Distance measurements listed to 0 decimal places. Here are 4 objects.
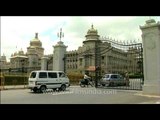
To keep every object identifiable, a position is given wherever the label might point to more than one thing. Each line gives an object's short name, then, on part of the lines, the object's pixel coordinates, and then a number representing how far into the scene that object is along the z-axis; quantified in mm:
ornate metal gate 17703
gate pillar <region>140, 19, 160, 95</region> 14242
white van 16797
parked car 23531
